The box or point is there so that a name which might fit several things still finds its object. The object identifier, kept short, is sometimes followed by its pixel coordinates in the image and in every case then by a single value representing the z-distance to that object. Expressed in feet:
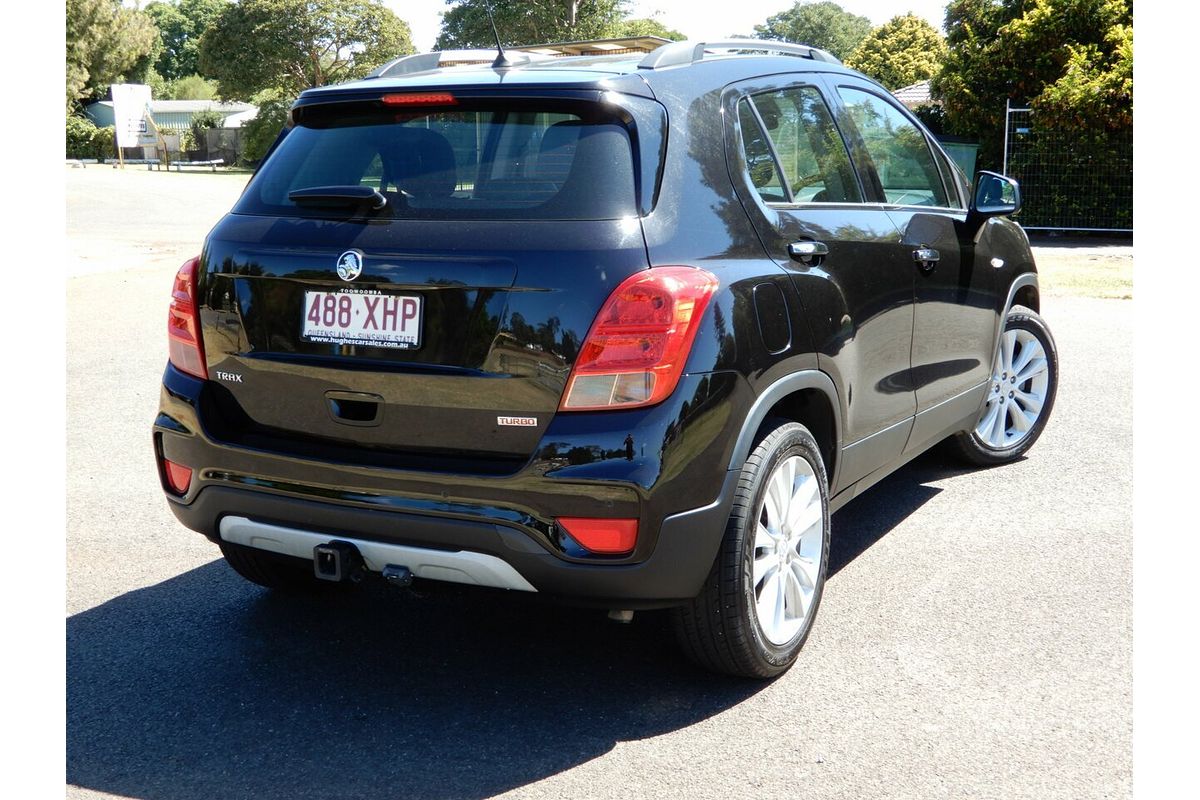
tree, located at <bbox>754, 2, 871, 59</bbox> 413.39
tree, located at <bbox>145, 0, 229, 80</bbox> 399.85
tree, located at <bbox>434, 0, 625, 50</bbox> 135.64
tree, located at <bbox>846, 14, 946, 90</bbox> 164.66
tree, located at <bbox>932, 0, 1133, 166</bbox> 62.95
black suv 10.26
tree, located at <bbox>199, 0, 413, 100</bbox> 179.42
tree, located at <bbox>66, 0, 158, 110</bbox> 234.99
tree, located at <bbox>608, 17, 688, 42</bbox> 146.55
